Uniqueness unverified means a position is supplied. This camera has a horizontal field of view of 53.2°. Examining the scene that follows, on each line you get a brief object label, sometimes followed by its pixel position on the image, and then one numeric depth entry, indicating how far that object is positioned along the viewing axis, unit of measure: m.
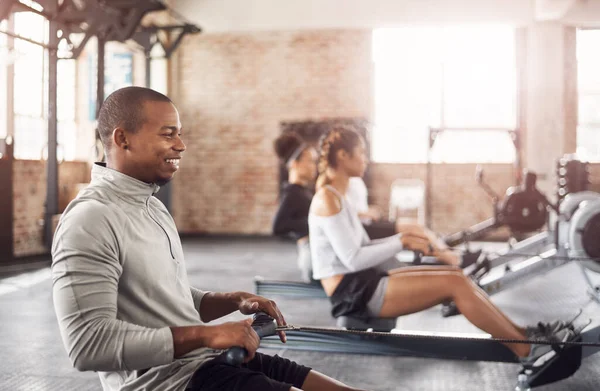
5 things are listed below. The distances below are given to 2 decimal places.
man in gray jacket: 1.15
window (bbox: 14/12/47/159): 7.02
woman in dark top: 4.10
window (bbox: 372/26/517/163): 9.27
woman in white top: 2.52
